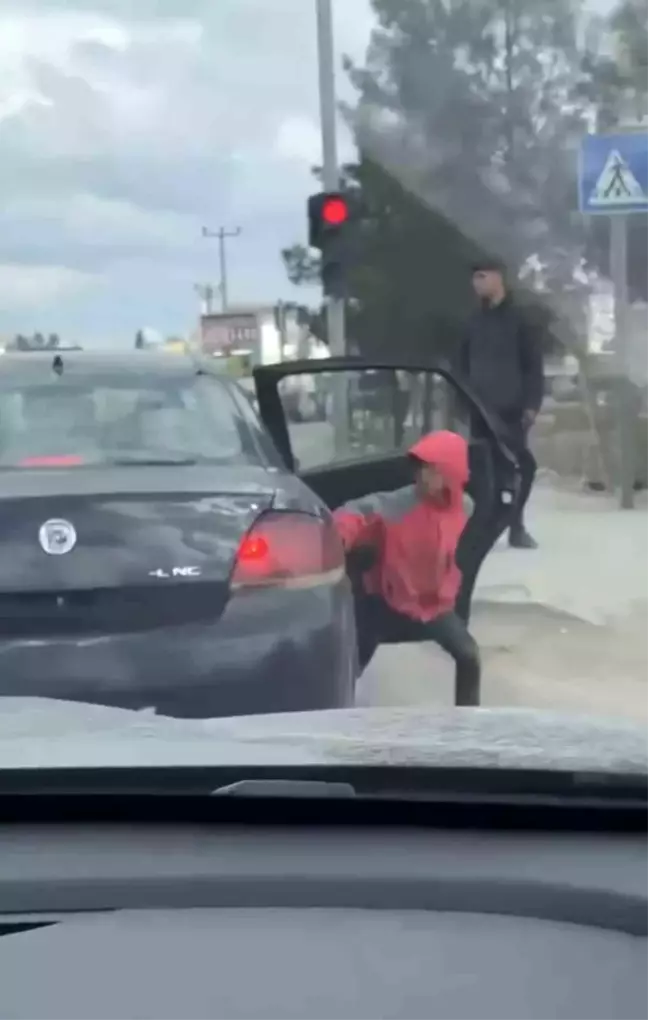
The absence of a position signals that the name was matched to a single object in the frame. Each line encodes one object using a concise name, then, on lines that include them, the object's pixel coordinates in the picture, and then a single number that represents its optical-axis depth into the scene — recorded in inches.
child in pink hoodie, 220.2
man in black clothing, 290.2
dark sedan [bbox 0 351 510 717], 168.7
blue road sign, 310.3
